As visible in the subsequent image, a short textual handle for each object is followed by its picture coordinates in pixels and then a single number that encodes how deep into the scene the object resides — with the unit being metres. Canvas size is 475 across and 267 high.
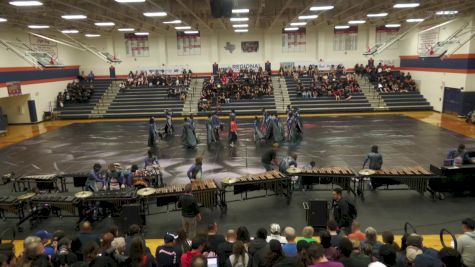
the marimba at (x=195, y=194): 9.31
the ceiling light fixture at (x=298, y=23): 29.10
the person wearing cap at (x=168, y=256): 5.65
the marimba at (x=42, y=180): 11.19
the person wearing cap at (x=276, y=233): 6.15
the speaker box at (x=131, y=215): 8.55
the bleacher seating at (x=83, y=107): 29.62
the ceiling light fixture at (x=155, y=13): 17.12
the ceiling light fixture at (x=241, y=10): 16.27
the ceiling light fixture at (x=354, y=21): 25.50
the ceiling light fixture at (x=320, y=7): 16.94
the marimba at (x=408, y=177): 10.14
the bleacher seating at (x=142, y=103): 29.67
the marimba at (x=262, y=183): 10.03
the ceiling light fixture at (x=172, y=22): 22.91
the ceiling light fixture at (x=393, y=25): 31.12
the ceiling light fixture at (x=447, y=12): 22.09
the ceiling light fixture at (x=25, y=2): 13.57
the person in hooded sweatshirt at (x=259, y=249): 5.13
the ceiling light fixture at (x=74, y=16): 18.24
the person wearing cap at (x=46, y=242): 5.78
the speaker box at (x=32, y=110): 27.43
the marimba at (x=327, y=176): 10.43
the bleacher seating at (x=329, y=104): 28.80
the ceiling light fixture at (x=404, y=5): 17.84
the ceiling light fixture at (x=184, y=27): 27.62
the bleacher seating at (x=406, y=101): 28.56
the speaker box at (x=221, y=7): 12.20
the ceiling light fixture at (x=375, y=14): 21.33
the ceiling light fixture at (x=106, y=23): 22.39
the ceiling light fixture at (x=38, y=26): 22.97
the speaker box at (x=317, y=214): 8.41
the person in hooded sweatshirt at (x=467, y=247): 5.54
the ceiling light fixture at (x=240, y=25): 29.32
